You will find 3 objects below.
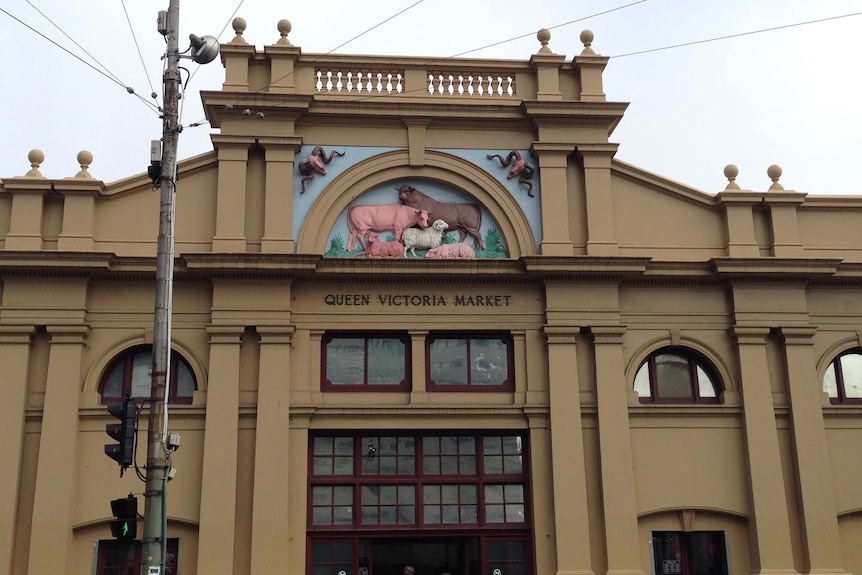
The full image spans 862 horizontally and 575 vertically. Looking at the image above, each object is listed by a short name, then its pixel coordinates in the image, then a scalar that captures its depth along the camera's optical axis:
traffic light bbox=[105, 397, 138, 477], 13.60
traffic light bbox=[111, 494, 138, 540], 13.70
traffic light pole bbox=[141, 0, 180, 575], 13.59
